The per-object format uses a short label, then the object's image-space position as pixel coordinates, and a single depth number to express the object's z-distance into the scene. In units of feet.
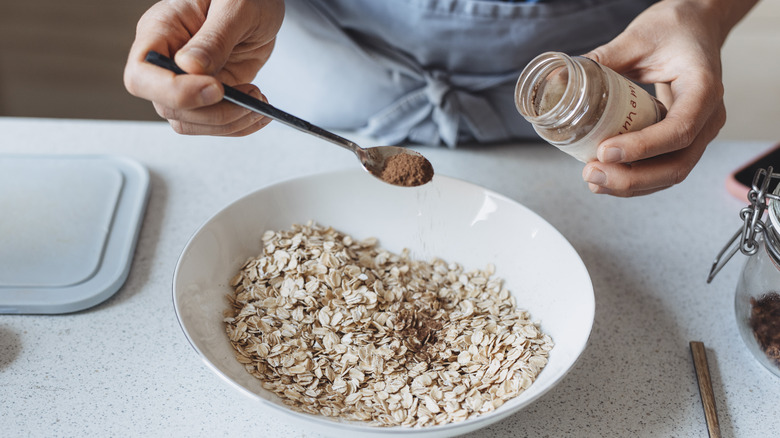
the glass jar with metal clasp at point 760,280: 2.29
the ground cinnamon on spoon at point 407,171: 2.64
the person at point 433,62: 2.32
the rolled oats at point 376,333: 2.27
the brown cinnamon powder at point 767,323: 2.42
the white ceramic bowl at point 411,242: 2.34
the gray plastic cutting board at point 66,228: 2.75
